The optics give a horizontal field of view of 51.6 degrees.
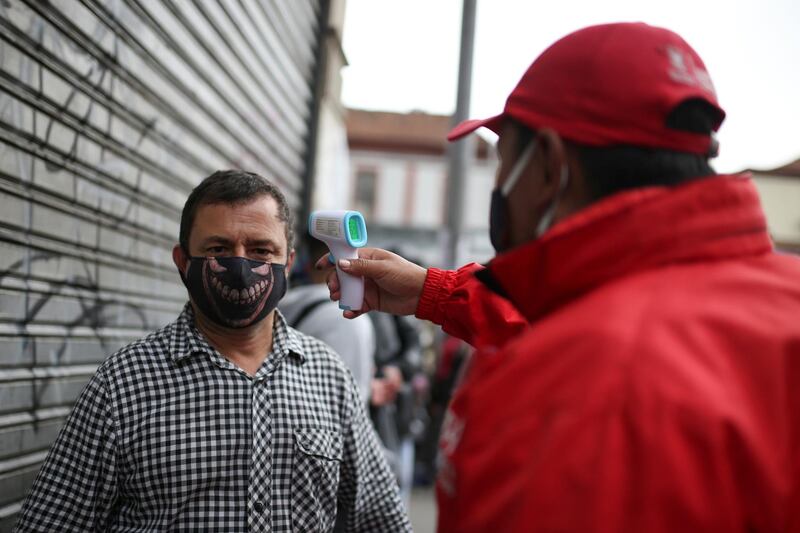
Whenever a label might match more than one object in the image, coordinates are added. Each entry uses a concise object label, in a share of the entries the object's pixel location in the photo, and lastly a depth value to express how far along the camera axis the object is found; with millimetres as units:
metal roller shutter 3008
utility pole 8766
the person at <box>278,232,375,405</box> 4586
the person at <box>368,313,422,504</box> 6016
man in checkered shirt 2482
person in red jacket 1122
